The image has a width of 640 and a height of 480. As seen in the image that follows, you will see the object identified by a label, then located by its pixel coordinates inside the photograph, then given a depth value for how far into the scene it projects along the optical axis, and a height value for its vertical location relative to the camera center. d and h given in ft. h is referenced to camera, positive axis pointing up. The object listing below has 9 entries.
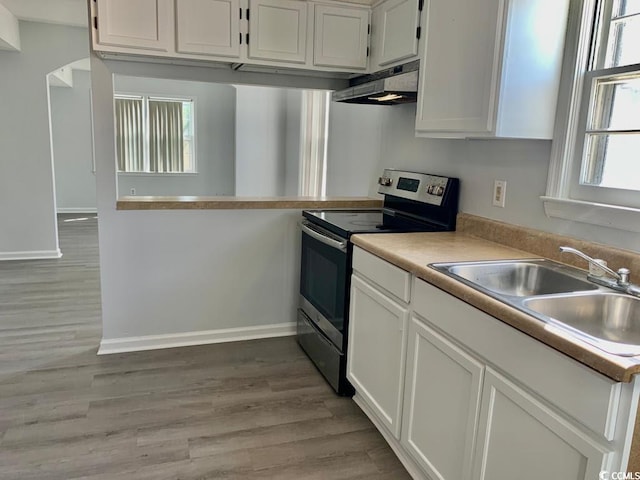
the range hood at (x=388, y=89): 7.88 +1.05
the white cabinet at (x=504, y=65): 5.92 +1.15
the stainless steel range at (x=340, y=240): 8.38 -1.62
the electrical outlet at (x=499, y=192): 7.41 -0.53
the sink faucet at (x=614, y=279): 5.02 -1.23
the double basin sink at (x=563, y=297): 4.63 -1.42
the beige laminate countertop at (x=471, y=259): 3.52 -1.36
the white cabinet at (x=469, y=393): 3.69 -2.28
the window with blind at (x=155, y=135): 26.76 +0.41
